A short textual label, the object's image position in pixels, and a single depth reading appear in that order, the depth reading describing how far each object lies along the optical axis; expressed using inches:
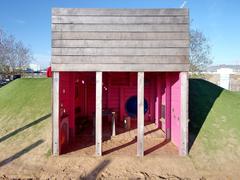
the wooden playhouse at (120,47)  234.1
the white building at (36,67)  2107.8
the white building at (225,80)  673.0
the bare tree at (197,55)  918.4
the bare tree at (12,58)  983.0
